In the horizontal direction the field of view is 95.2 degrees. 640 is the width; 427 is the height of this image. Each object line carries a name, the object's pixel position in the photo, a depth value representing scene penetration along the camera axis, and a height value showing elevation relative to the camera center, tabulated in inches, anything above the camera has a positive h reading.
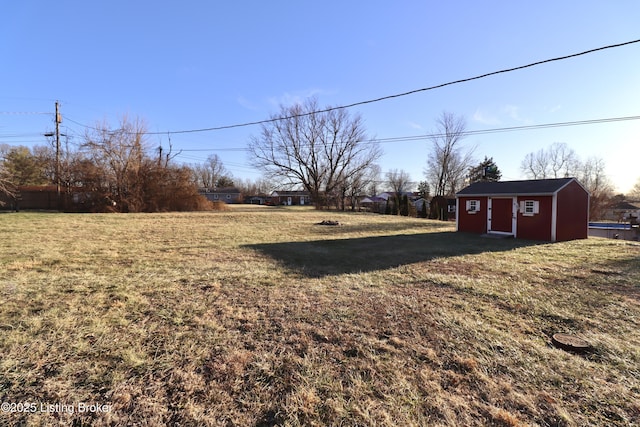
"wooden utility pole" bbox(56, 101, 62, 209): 867.4 +172.9
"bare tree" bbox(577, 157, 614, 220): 1692.5 +190.5
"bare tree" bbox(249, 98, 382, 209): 1507.1 +223.5
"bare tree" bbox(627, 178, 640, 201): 2139.5 +143.9
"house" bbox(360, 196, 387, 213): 1374.3 +3.4
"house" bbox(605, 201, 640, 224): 1272.0 +0.6
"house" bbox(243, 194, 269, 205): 2813.2 +46.6
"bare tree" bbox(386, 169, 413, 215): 2778.1 +246.6
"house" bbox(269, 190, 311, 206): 2868.8 +71.6
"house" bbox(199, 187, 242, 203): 2536.9 +84.2
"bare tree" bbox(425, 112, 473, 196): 1626.5 +221.6
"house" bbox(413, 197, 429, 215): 1655.0 +25.7
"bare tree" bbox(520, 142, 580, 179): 1776.6 +245.2
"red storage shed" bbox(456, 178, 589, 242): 454.9 +0.8
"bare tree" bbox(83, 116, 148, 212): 887.7 +125.5
